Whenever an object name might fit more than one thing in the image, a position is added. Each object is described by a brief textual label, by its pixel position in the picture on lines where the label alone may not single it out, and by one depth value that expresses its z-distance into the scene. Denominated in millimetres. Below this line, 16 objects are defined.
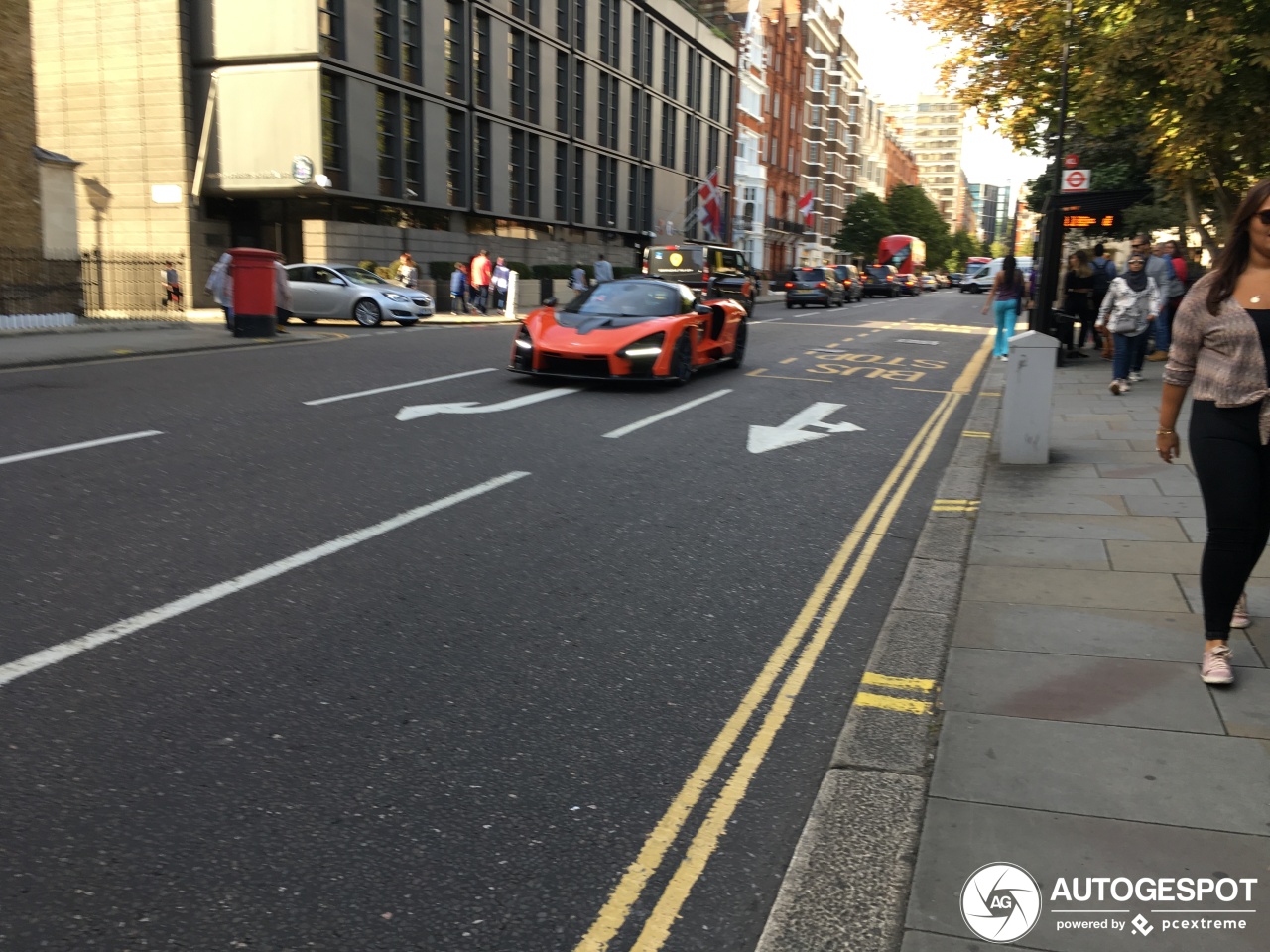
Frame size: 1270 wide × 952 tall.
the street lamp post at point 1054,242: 14246
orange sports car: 12828
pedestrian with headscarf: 13875
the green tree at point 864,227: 97438
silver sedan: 24781
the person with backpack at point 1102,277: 18969
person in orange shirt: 30750
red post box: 19422
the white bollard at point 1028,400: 8859
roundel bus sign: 19047
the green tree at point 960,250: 155075
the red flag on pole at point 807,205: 68188
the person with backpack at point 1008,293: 17766
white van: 75125
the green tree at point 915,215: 107375
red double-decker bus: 80988
